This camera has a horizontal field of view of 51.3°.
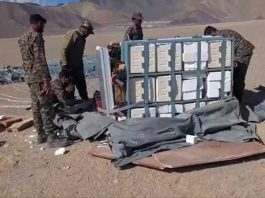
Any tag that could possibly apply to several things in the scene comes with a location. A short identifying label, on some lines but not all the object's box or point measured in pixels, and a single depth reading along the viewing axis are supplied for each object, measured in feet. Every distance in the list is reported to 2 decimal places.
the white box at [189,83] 12.01
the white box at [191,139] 10.94
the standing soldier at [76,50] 13.84
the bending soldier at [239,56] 13.18
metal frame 11.53
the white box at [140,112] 11.85
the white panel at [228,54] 12.22
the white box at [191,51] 11.83
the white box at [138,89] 11.68
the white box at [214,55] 12.08
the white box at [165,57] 11.67
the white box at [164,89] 11.81
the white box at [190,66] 11.93
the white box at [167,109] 11.99
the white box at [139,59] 11.50
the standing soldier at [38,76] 11.09
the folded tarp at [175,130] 10.49
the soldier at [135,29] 14.04
